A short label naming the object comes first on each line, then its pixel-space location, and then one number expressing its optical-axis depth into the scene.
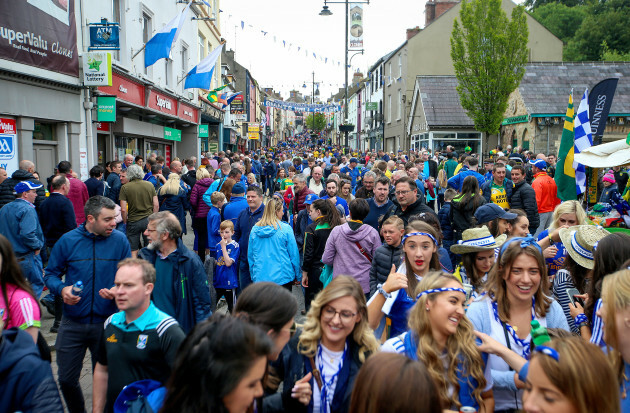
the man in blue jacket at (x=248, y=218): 6.83
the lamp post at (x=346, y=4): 23.73
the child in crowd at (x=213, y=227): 7.91
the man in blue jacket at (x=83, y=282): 4.12
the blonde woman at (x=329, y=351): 2.72
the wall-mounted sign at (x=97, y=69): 11.80
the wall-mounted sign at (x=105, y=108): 12.62
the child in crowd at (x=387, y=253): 4.68
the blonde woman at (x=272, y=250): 6.03
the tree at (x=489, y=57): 22.77
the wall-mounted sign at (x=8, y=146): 9.28
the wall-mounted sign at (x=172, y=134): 20.94
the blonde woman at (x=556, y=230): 4.75
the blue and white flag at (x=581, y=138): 7.42
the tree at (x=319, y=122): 95.19
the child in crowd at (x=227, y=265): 6.56
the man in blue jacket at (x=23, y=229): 6.22
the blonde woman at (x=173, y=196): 9.74
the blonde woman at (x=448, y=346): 2.71
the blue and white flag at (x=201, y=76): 17.86
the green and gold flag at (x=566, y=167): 7.67
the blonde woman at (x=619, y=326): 2.39
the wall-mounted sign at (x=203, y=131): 25.79
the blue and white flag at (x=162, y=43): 14.41
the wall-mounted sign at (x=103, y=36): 12.02
